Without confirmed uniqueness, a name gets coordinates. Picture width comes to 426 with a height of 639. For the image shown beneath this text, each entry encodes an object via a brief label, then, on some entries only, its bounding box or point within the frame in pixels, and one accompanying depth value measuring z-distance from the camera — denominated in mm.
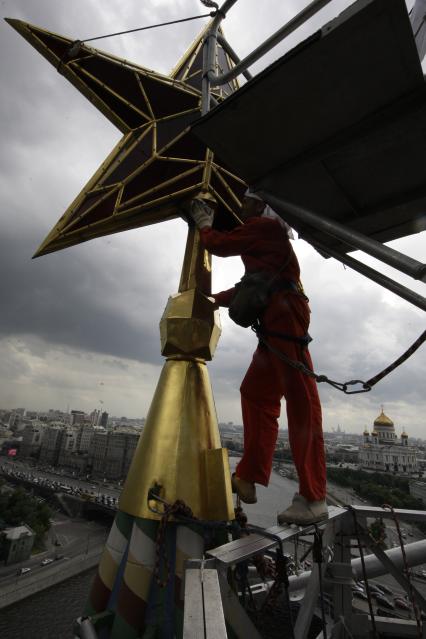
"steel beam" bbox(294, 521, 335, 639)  3137
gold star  4500
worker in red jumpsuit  3020
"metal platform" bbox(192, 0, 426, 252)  1644
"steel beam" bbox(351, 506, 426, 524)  3889
